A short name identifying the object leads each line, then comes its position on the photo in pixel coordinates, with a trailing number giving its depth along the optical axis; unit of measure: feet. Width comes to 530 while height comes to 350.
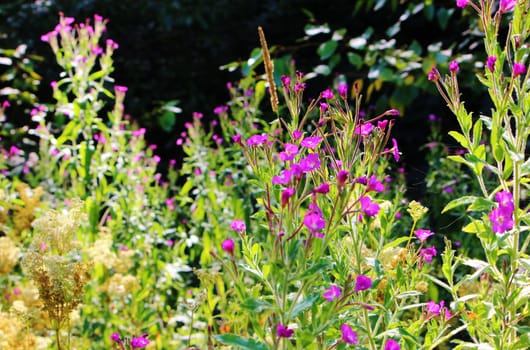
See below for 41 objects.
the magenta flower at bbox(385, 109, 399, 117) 5.84
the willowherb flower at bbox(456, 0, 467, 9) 6.14
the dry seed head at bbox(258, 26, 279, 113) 6.36
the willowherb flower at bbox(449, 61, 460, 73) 5.95
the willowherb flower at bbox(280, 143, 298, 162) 5.78
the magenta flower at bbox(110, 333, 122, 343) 5.82
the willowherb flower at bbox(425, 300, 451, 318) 5.95
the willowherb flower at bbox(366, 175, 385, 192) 5.57
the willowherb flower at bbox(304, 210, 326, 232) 5.33
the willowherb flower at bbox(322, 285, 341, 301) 5.48
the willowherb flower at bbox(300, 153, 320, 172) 5.55
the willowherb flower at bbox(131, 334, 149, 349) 5.78
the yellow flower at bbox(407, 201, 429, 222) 6.24
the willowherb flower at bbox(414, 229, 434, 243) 5.98
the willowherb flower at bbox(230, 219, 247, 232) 5.70
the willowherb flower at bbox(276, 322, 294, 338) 5.34
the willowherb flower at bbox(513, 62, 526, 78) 5.84
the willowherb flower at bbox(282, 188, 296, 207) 5.33
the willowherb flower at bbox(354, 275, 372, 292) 5.53
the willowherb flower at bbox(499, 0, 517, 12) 6.00
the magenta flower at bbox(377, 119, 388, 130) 5.76
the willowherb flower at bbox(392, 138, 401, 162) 5.92
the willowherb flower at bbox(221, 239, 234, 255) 5.38
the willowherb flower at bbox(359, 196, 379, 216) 5.55
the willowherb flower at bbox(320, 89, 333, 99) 6.11
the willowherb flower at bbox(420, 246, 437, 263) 5.99
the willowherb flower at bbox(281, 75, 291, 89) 6.05
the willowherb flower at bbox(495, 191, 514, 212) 5.70
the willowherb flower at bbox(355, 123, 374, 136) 5.93
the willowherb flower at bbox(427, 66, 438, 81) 6.09
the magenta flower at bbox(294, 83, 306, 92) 6.09
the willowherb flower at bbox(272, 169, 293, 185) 5.55
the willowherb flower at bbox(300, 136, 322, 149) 5.82
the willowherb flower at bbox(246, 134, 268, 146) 5.85
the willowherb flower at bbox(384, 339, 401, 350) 5.53
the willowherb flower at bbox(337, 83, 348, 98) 5.99
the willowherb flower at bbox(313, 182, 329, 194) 5.39
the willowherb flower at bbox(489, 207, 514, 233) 5.68
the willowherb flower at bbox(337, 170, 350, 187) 5.37
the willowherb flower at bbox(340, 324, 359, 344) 5.41
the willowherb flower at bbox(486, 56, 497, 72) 5.93
